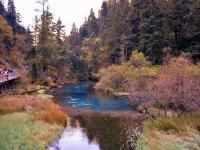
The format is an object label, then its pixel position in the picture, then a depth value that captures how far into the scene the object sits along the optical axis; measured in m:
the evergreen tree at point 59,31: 86.50
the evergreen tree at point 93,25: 107.38
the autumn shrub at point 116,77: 56.72
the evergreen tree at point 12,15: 91.50
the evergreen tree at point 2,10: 86.39
